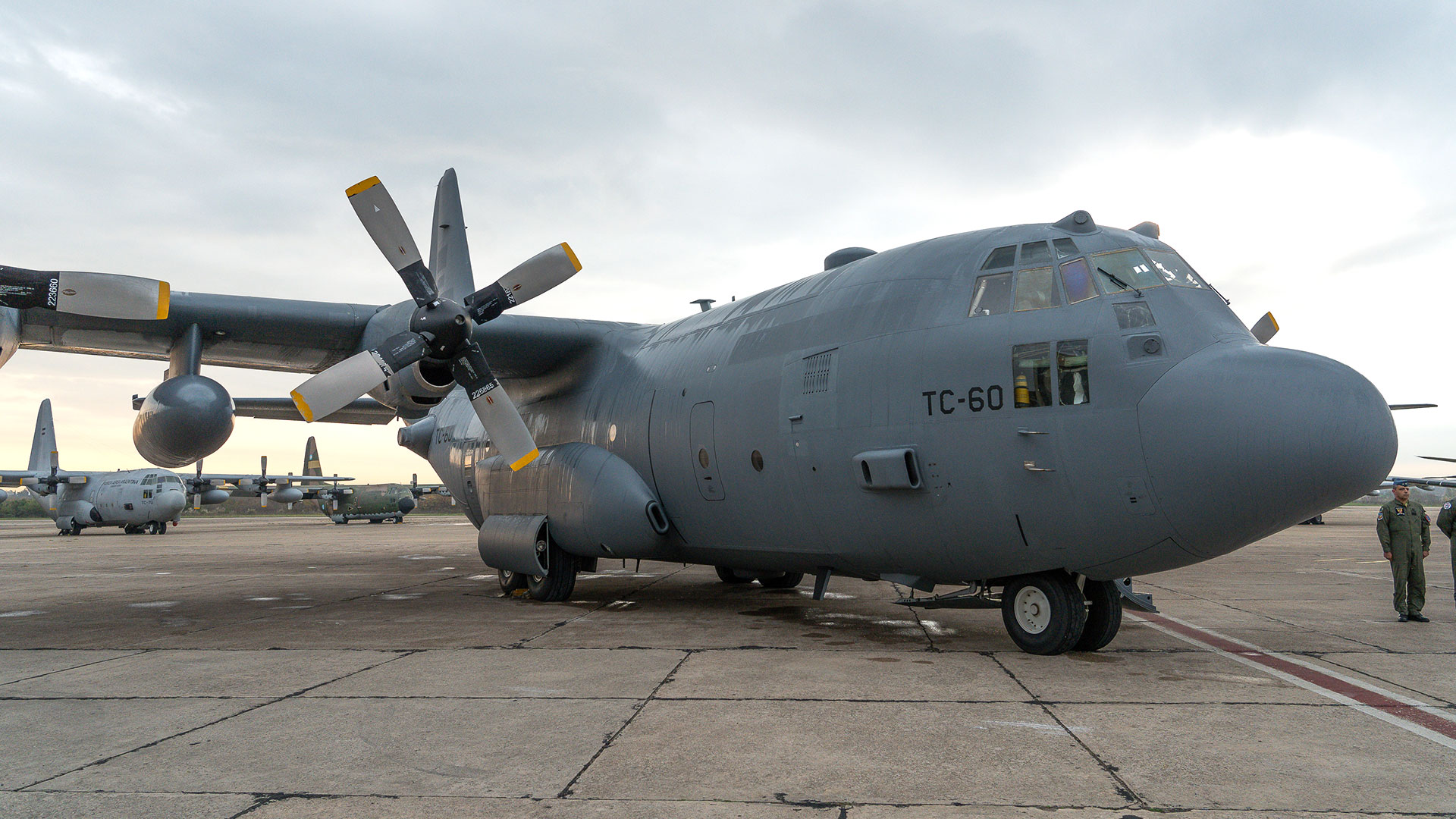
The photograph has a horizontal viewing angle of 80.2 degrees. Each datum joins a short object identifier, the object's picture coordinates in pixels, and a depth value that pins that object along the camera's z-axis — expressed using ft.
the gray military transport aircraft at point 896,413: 22.38
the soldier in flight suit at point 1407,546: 35.68
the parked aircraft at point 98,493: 134.00
